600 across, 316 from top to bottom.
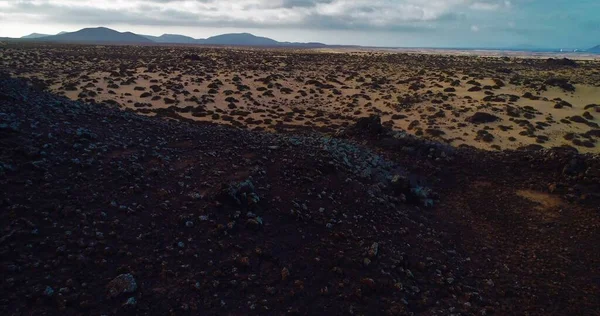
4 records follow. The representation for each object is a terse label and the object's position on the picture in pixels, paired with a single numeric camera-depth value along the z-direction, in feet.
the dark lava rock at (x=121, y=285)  21.85
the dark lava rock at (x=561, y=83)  140.68
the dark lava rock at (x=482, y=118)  99.91
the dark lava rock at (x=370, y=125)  69.41
